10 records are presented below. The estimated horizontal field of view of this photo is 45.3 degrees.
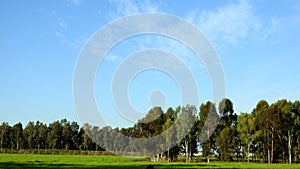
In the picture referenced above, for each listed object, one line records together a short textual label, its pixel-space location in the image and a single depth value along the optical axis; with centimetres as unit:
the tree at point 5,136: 16412
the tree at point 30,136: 16338
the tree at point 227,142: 7838
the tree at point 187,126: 8081
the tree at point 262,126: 7169
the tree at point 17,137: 16275
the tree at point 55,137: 15925
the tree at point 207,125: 8206
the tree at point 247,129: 7594
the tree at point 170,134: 8306
